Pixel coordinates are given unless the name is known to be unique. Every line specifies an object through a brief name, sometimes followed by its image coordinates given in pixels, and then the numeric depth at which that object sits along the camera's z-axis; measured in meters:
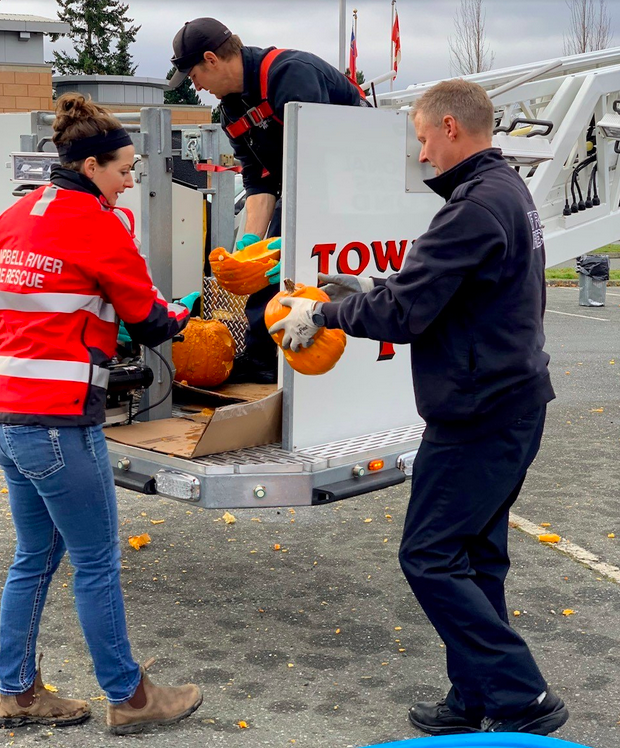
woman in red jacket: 3.17
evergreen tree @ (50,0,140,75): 45.06
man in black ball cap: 4.47
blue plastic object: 1.69
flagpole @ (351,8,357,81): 22.96
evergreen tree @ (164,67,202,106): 40.88
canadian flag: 18.70
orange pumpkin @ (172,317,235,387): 4.90
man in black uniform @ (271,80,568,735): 3.14
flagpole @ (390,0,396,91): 18.44
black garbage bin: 15.58
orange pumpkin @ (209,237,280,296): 4.47
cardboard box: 3.98
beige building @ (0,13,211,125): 20.38
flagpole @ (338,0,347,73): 25.23
